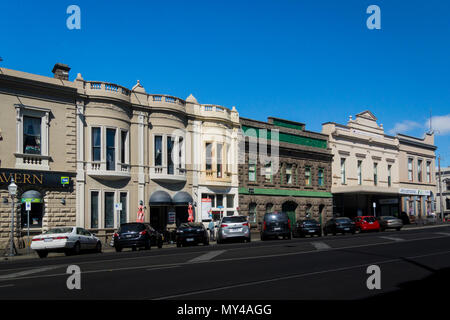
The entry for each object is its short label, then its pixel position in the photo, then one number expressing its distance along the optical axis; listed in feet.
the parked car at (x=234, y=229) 96.66
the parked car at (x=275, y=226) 105.19
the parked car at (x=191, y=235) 93.04
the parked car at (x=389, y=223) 138.62
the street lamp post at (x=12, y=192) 80.28
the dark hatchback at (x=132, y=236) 84.17
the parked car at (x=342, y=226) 126.00
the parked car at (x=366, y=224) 135.54
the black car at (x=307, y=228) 117.50
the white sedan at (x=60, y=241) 76.13
